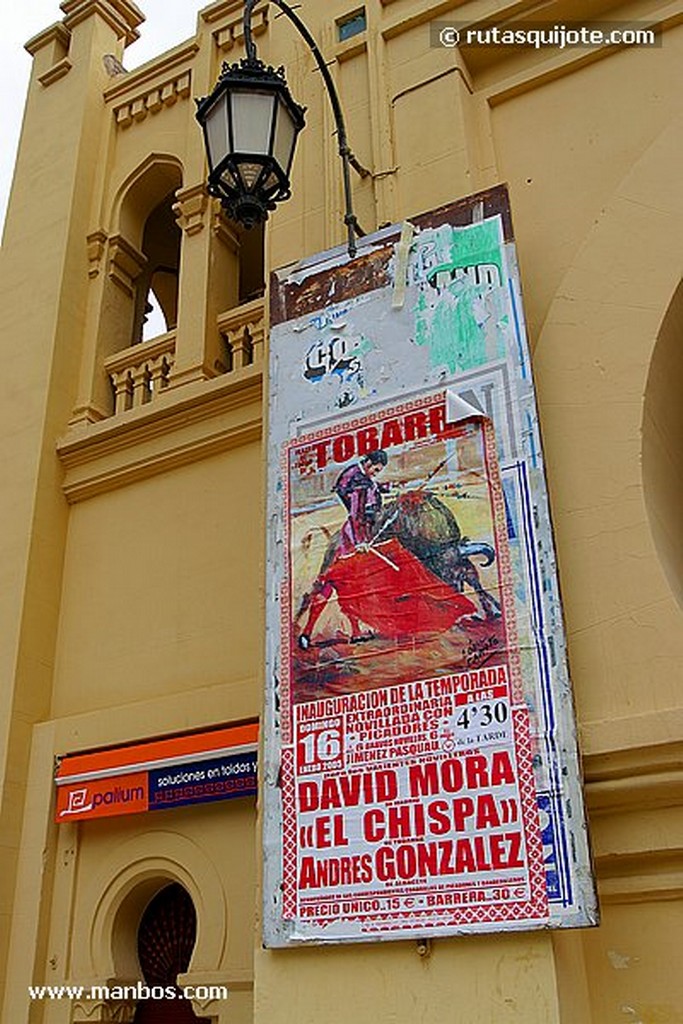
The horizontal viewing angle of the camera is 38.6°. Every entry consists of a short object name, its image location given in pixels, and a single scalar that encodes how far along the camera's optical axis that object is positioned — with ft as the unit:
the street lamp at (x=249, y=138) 15.37
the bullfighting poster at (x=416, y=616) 11.94
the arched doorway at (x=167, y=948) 20.48
